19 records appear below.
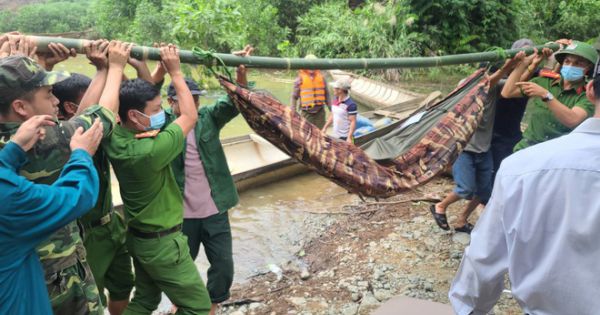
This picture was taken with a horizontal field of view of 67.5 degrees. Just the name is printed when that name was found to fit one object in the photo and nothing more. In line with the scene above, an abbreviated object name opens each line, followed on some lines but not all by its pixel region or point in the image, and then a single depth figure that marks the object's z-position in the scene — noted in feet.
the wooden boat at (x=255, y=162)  17.31
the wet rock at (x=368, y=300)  9.73
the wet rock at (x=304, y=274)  11.41
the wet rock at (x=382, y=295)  9.95
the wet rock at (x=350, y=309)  9.46
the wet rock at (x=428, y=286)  10.16
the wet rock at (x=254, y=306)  10.12
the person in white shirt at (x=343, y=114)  16.31
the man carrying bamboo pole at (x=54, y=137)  4.69
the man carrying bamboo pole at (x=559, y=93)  8.66
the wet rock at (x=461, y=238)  12.06
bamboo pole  5.98
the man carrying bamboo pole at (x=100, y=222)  6.70
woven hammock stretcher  7.48
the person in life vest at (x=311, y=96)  17.24
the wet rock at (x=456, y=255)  11.45
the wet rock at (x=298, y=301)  10.10
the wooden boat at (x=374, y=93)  29.78
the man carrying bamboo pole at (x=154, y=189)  6.08
